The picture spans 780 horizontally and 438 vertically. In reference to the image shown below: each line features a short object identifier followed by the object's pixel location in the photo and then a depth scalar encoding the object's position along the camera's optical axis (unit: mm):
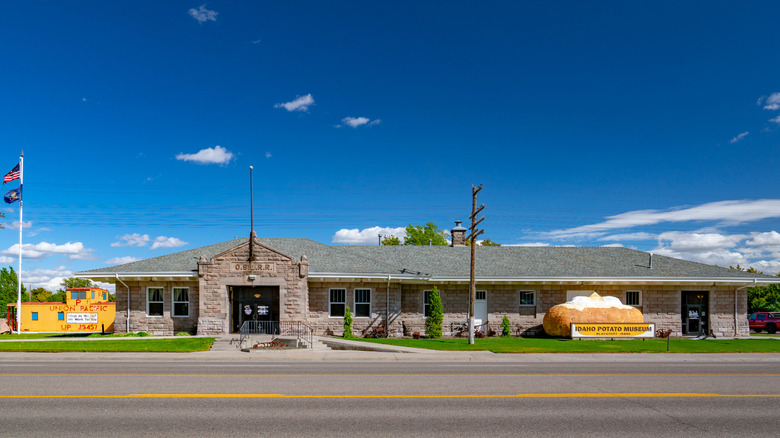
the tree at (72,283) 93062
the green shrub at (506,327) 29234
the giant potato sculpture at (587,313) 27516
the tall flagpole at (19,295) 30938
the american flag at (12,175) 32344
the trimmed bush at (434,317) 27609
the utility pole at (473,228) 24966
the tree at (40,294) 83812
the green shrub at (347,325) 27234
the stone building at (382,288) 26938
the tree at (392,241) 64750
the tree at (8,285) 51056
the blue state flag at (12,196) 31891
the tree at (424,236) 63094
